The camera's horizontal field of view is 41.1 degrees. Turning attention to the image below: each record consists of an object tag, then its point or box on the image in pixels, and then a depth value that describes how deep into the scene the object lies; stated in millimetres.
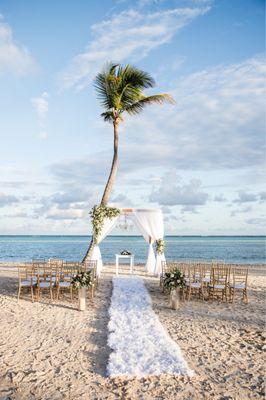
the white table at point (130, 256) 13992
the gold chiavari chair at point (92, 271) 9731
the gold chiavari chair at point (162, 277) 11237
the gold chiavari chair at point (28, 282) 9023
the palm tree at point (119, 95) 14195
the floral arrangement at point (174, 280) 8383
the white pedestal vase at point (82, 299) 8242
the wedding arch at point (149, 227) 13793
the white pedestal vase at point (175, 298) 8510
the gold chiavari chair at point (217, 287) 9312
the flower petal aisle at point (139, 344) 4818
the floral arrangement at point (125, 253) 14234
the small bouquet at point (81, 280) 8305
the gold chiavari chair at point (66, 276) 8986
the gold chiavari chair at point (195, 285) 9266
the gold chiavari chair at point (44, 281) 9038
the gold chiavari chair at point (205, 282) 9850
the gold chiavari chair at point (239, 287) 9258
